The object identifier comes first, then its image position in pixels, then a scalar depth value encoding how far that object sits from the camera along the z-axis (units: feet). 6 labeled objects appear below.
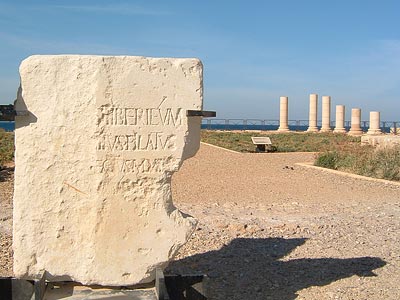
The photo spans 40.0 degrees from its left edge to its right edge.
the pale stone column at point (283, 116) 161.17
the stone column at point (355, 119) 150.20
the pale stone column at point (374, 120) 147.43
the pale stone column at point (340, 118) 159.22
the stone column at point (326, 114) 160.66
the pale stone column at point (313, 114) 162.11
